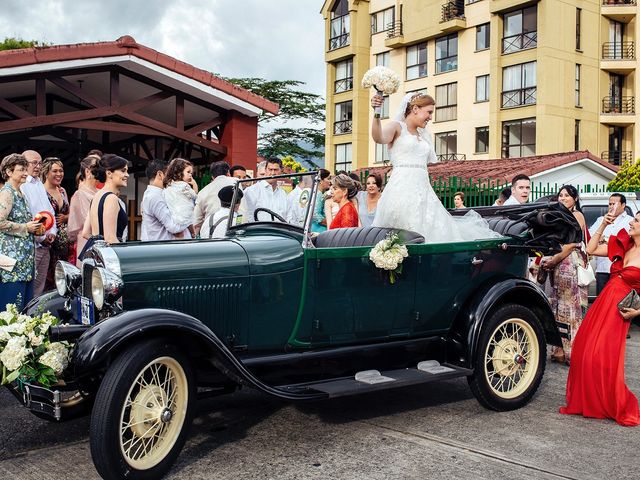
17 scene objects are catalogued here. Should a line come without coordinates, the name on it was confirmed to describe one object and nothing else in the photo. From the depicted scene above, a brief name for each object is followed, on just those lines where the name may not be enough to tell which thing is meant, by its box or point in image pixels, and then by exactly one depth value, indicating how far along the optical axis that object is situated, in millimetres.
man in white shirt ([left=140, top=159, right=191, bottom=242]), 7020
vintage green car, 3914
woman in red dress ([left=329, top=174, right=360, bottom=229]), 7602
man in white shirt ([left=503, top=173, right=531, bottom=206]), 8453
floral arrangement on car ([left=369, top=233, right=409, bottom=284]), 4980
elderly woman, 6203
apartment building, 32781
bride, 5805
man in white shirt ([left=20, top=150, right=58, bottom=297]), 7062
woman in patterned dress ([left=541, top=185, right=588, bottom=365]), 7344
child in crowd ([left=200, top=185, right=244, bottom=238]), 5824
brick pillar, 13102
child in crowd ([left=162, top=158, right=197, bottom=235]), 7312
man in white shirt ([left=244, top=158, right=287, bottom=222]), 5727
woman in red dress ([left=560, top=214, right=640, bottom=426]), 5242
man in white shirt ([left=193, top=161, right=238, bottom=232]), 7691
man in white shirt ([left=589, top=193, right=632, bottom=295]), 9181
